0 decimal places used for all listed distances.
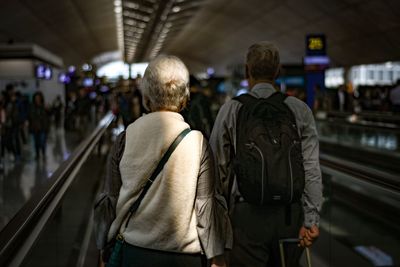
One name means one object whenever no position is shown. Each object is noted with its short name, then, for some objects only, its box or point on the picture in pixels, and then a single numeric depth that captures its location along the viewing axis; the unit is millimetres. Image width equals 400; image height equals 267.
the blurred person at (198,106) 6959
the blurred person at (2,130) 12180
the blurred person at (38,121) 13031
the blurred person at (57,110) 27997
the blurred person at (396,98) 14852
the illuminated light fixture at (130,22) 40031
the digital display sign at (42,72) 24109
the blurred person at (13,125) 12914
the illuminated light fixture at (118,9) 34812
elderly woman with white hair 2199
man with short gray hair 2689
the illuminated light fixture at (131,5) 33428
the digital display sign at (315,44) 18936
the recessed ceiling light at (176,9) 34294
